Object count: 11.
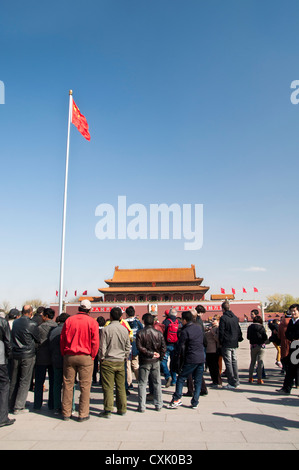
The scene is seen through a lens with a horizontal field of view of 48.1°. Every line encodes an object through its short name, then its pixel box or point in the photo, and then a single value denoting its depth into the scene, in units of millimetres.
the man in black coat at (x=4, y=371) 4738
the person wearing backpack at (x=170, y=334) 7379
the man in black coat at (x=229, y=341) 7176
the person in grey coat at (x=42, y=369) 5676
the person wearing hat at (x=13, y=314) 7000
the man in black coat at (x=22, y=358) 5555
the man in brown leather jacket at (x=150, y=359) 5535
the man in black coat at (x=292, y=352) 6219
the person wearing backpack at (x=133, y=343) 7083
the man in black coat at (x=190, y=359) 5695
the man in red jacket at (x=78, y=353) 5079
